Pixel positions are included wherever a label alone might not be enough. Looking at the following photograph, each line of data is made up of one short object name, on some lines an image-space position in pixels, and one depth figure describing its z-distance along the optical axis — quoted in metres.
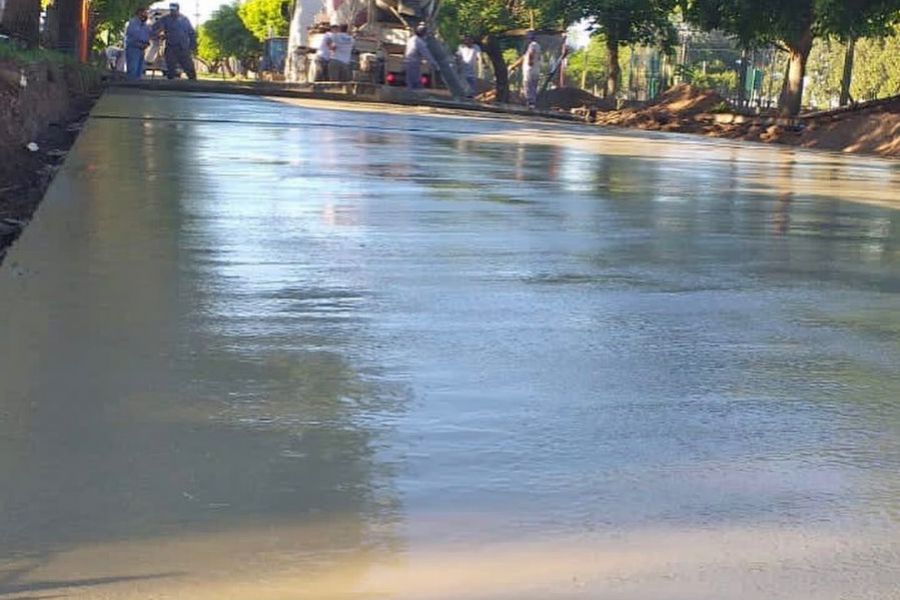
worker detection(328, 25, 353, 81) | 24.23
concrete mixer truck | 25.50
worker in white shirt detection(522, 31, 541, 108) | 24.97
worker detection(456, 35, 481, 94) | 27.17
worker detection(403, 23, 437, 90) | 23.72
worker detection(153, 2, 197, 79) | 21.98
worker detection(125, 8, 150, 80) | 21.39
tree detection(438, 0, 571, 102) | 33.78
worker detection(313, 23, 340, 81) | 24.00
